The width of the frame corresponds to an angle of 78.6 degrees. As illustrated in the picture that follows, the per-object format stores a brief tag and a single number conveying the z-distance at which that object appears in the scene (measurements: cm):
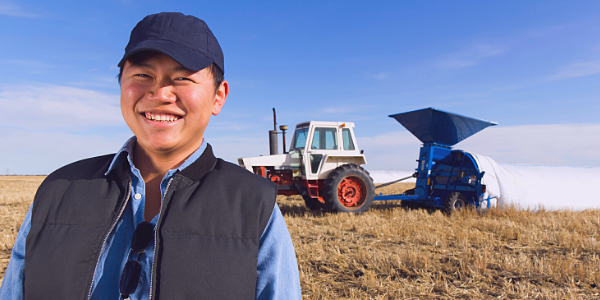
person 114
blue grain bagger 940
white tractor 884
